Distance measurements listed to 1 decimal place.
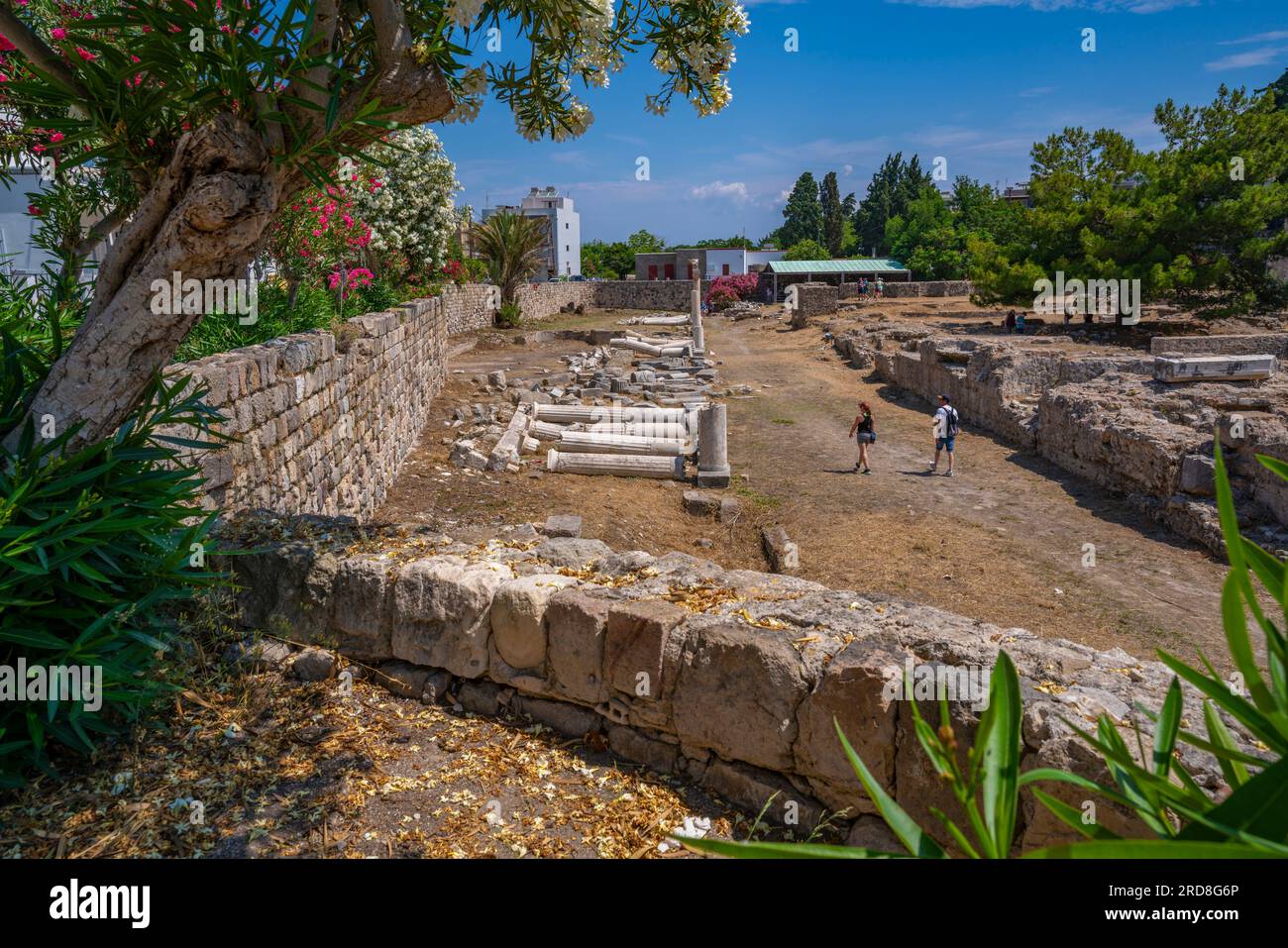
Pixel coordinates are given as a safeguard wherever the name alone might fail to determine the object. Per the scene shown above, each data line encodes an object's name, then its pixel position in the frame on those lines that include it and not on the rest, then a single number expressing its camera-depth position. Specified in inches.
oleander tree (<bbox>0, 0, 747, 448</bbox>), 116.3
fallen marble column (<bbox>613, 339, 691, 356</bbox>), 1055.6
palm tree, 1250.6
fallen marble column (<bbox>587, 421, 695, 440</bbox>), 554.9
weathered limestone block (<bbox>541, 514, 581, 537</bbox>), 323.9
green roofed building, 2007.9
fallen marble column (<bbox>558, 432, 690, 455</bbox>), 518.0
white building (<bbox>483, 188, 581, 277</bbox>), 2945.4
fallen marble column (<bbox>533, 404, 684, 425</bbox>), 600.1
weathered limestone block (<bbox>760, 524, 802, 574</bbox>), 338.6
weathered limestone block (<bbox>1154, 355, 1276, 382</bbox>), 497.0
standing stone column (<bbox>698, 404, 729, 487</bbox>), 476.7
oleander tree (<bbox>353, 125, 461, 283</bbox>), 835.4
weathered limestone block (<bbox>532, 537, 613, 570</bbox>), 171.0
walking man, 472.7
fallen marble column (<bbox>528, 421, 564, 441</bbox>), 555.5
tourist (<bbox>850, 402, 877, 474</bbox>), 481.7
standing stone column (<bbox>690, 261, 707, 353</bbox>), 1084.8
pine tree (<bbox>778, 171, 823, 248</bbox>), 3102.9
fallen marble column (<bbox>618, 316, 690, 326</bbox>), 1459.2
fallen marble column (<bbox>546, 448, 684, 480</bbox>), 481.1
